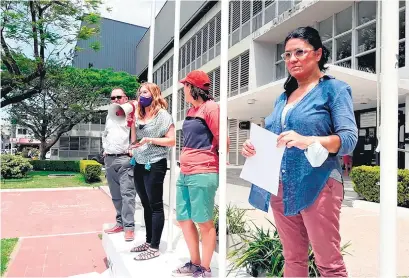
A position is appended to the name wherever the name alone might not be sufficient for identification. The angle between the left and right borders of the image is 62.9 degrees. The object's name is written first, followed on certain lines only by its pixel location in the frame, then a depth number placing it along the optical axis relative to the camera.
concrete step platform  2.62
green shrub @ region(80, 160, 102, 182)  14.23
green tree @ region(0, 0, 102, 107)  14.15
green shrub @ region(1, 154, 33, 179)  14.59
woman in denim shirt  1.52
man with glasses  3.57
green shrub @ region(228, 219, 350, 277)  2.60
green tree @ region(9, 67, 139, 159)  24.45
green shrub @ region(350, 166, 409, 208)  6.35
